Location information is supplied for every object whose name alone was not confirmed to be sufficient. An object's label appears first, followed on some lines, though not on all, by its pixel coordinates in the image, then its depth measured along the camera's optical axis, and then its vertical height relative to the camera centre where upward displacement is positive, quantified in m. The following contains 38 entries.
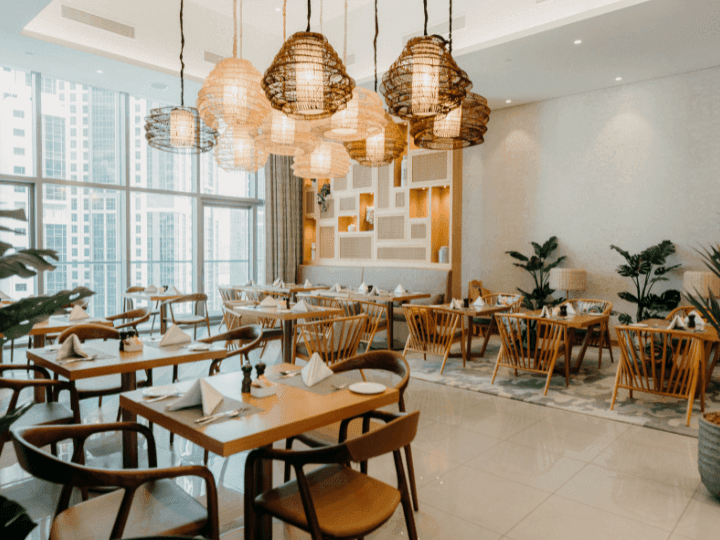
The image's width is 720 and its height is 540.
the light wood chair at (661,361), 3.92 -0.84
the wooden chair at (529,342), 4.73 -0.82
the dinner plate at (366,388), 2.18 -0.59
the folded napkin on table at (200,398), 1.92 -0.57
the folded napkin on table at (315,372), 2.35 -0.56
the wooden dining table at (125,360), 2.60 -0.59
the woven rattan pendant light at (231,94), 3.22 +1.12
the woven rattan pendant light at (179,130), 3.92 +1.07
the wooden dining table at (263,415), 1.69 -0.61
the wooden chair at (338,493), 1.57 -0.88
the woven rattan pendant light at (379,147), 4.04 +0.95
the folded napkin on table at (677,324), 4.36 -0.58
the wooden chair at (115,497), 1.45 -0.87
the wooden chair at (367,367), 2.38 -0.65
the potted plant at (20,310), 0.71 -0.09
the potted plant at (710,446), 2.65 -1.03
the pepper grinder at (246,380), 2.20 -0.56
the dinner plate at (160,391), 2.14 -0.60
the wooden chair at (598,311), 5.97 -0.63
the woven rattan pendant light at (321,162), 4.43 +0.90
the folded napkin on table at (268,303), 5.43 -0.50
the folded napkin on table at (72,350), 2.82 -0.54
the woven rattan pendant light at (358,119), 3.22 +0.95
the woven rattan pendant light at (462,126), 3.37 +0.95
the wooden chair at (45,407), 2.52 -0.85
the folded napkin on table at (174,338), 3.18 -0.53
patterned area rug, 4.13 -1.32
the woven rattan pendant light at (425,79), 2.63 +1.00
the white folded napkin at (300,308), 5.04 -0.52
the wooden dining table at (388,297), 6.70 -0.54
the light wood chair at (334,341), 4.18 -0.74
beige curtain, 9.65 +0.81
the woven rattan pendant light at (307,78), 2.46 +0.95
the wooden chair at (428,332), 5.50 -0.83
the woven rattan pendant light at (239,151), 4.38 +1.01
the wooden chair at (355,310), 6.31 -0.68
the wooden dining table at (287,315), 4.82 -0.57
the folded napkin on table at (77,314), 4.19 -0.50
